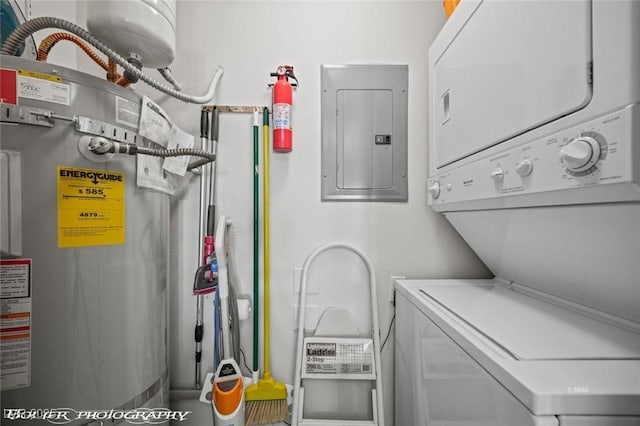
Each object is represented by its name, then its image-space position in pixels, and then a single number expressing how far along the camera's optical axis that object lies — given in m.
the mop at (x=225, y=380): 0.92
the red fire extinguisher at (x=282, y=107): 1.19
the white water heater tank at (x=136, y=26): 0.75
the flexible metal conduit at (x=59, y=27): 0.68
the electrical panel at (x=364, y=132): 1.27
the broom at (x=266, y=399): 1.14
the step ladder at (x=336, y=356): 1.10
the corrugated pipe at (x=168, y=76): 1.02
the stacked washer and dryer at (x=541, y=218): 0.42
